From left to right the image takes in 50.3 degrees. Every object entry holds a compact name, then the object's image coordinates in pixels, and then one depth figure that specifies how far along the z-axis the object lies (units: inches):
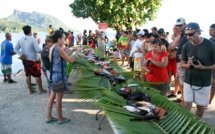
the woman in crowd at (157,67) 176.4
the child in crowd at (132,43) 327.4
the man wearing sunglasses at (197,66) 138.9
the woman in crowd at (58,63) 169.2
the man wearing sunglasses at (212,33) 202.5
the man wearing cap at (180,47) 193.3
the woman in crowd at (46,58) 204.1
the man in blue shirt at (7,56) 319.0
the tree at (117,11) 616.1
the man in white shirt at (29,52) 253.4
